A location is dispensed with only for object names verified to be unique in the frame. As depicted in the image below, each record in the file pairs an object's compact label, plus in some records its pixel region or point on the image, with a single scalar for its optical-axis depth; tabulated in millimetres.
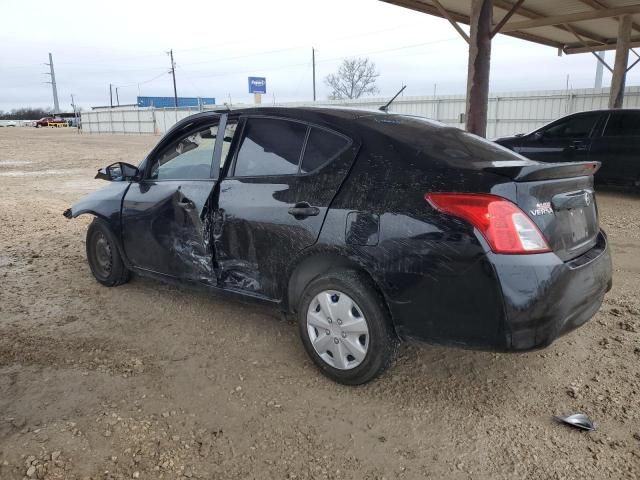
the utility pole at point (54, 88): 94500
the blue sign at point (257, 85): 54062
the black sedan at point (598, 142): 8453
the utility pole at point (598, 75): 25258
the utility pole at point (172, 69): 68025
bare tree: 70188
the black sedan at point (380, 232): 2439
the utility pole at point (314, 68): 67250
